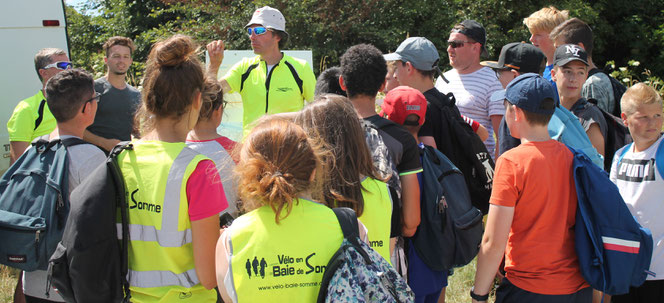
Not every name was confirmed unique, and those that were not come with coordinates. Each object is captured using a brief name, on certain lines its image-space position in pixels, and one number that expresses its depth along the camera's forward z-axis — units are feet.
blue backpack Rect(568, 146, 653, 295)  8.41
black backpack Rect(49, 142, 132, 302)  6.77
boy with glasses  9.00
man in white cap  15.58
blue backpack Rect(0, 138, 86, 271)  8.62
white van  20.38
